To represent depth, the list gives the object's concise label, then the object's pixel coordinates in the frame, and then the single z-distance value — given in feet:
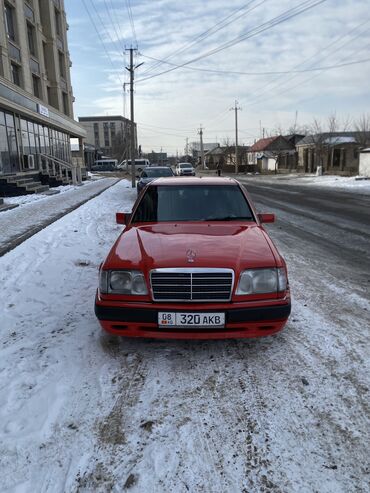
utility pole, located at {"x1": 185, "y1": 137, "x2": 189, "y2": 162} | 504.43
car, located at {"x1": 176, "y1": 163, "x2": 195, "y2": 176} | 127.30
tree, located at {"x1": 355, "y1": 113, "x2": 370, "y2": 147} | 173.78
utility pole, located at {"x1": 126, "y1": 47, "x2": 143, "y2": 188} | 93.28
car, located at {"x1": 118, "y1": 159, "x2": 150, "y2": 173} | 182.70
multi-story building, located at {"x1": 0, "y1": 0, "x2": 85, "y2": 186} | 69.21
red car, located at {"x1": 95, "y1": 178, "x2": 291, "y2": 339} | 11.00
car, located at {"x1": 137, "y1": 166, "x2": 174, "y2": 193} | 58.74
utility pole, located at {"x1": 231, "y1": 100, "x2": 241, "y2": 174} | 199.60
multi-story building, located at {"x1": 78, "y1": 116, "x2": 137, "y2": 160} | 450.30
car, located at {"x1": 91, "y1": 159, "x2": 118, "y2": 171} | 218.93
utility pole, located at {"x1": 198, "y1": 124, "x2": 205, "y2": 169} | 277.52
